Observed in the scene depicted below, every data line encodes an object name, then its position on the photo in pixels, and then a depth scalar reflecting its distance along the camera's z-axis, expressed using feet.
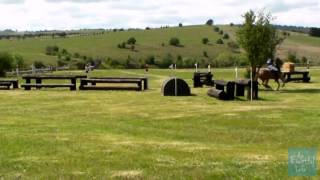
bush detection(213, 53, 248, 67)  246.47
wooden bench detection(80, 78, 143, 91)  100.17
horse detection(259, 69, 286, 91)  102.58
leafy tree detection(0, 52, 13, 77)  168.71
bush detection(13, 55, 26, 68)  187.91
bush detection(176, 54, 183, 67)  264.93
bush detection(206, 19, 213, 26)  458.25
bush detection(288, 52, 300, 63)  256.75
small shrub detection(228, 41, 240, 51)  340.10
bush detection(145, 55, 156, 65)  294.05
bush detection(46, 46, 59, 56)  298.58
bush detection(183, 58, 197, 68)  261.40
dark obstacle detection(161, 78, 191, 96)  87.25
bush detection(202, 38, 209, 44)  362.94
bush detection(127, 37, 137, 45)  353.59
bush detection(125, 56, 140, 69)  266.73
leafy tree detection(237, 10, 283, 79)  98.58
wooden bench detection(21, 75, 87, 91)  103.50
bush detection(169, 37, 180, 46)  357.26
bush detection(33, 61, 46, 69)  227.65
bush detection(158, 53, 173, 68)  285.23
